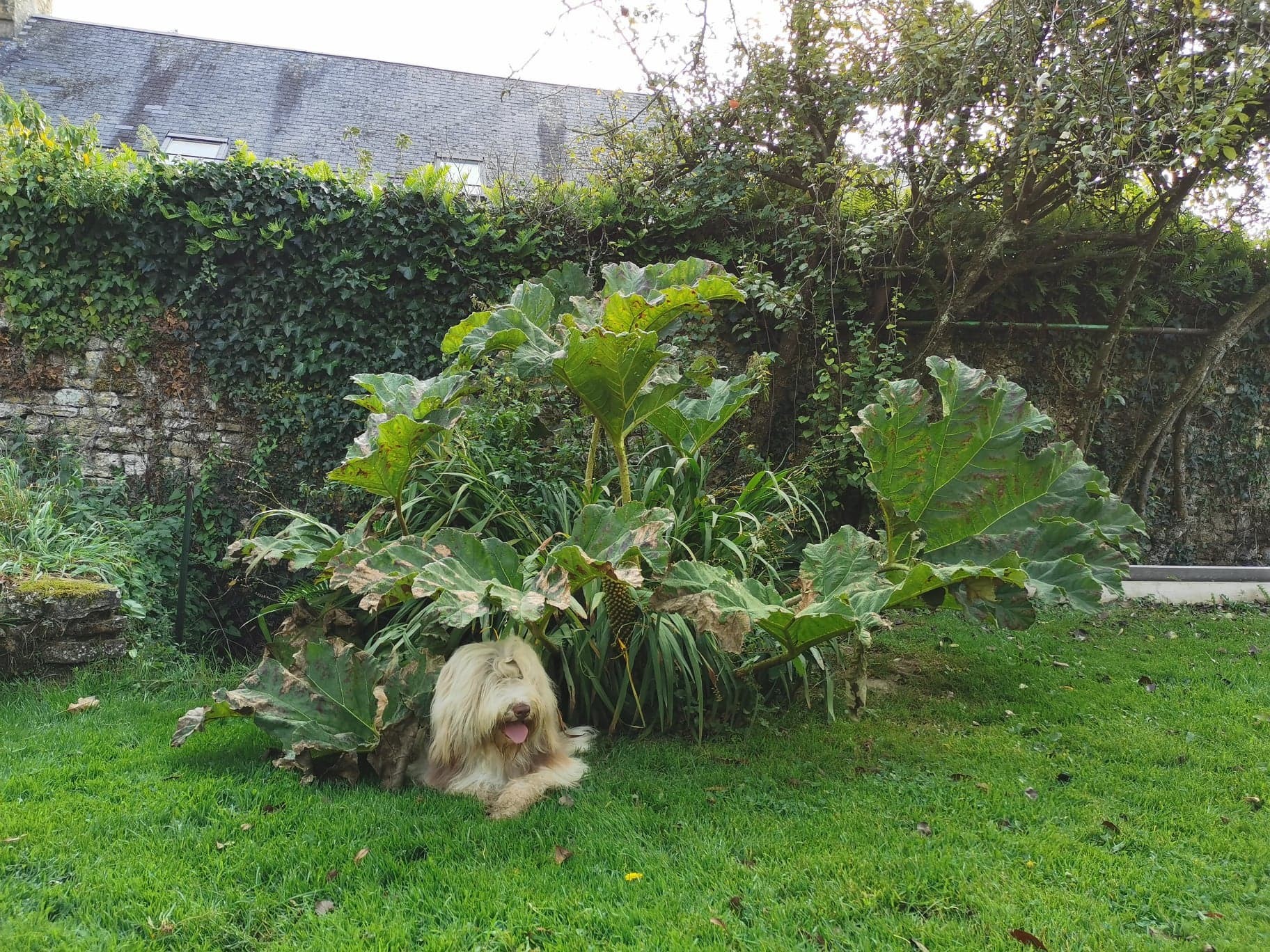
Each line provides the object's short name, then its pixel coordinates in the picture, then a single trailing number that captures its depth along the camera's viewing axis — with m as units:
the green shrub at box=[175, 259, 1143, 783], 2.44
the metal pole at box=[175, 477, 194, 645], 4.54
